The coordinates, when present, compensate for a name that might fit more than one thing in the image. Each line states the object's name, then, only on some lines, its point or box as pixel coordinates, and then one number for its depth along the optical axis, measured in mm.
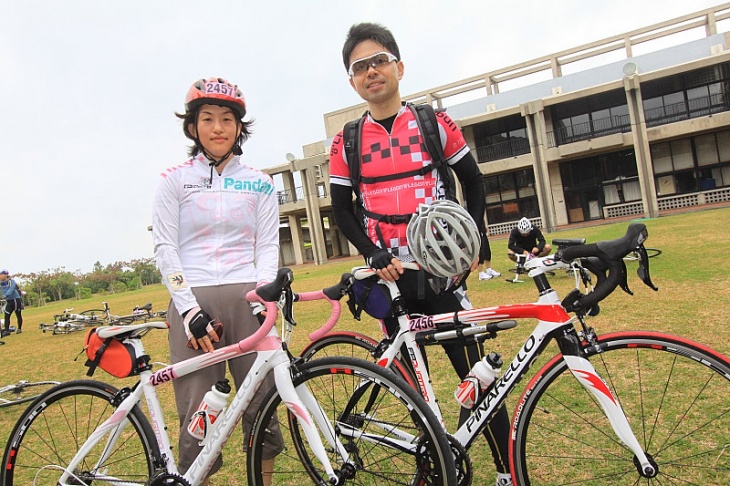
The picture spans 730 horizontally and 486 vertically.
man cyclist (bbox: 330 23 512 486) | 2467
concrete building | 26734
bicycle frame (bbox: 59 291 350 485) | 2174
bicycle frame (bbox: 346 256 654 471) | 1960
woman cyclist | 2375
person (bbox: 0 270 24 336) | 14617
